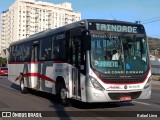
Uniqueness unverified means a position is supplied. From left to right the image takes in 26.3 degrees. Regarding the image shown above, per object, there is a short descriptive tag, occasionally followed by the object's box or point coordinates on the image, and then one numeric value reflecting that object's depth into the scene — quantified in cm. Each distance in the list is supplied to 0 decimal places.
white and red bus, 1125
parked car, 5088
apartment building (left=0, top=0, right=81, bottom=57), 9171
